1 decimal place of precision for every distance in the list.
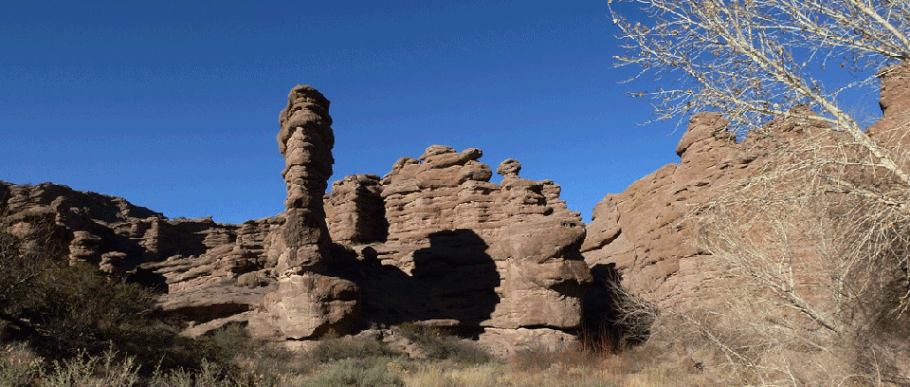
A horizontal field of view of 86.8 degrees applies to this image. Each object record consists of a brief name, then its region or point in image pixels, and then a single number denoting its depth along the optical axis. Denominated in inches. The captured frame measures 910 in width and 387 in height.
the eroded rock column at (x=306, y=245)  746.8
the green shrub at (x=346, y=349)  687.1
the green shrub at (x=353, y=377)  504.1
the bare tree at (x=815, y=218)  247.8
